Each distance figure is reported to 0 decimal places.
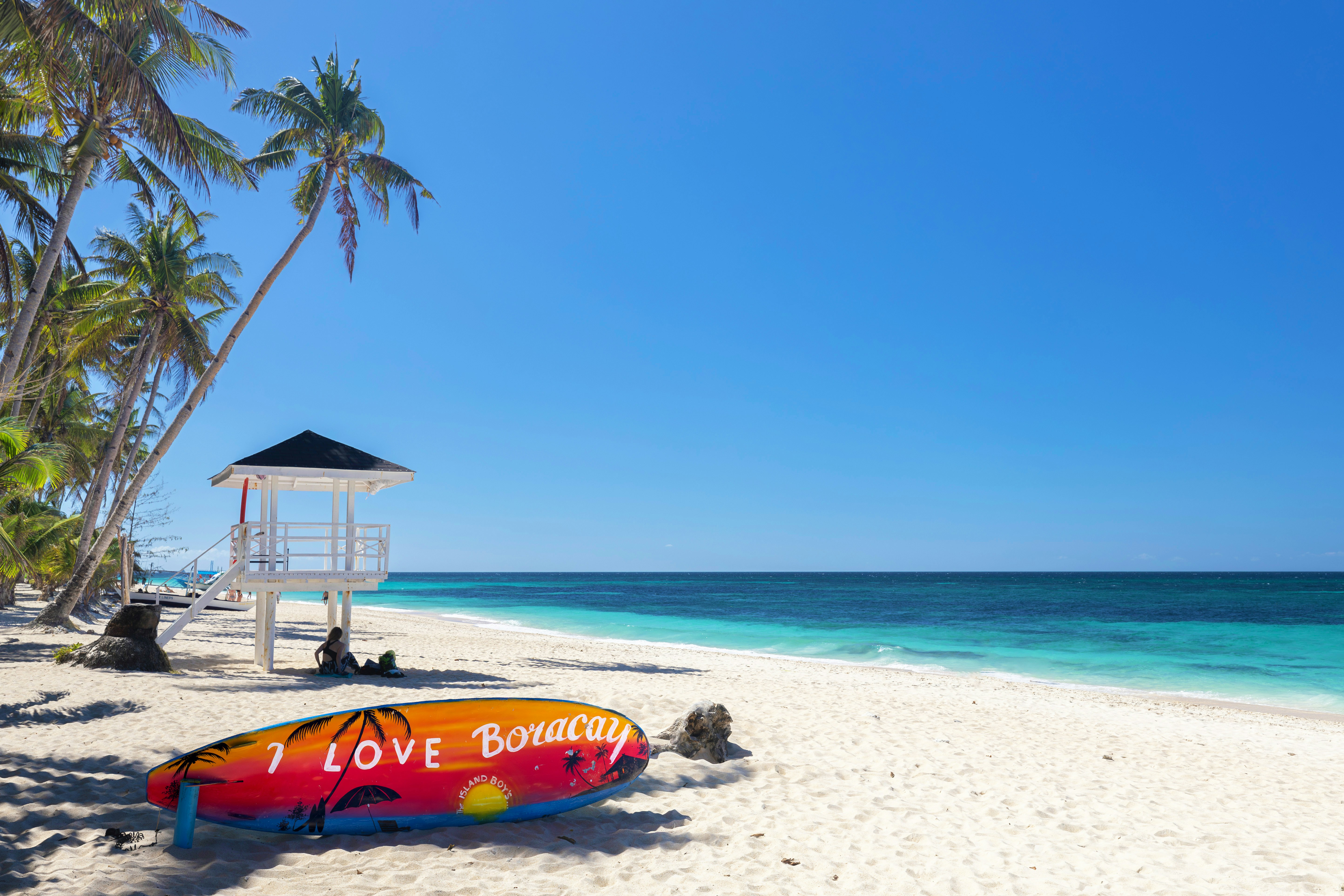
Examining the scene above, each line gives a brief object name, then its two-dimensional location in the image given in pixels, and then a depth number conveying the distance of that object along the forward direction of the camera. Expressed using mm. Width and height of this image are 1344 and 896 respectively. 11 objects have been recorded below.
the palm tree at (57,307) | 17016
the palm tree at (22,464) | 12984
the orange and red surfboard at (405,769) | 4629
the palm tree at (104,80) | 8914
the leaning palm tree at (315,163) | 15219
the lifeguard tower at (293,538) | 11391
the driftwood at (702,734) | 7176
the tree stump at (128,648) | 10320
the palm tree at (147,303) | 17062
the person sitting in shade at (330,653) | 11508
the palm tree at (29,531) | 18250
